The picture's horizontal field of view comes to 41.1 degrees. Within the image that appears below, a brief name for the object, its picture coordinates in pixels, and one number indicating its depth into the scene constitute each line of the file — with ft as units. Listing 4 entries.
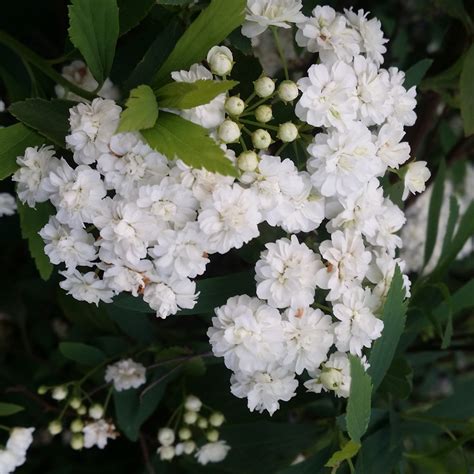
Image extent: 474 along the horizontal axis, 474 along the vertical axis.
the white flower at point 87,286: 0.33
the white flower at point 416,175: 0.35
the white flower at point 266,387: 0.34
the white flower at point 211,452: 0.46
